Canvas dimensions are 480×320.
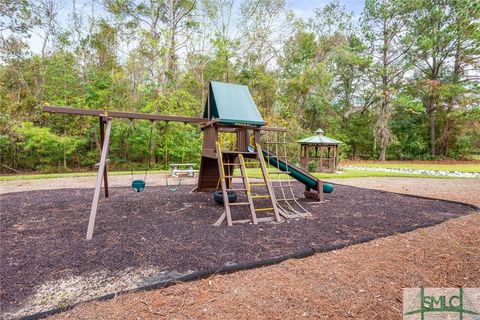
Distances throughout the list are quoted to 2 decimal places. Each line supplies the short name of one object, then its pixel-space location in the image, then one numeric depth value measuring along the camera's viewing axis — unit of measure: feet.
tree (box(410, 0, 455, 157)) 65.00
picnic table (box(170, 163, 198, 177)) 33.15
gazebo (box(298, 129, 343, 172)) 44.20
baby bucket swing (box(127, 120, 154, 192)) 17.56
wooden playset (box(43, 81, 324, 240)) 13.82
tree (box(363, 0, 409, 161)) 68.85
